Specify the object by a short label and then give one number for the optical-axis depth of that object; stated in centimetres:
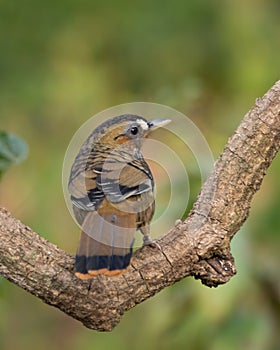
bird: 584
